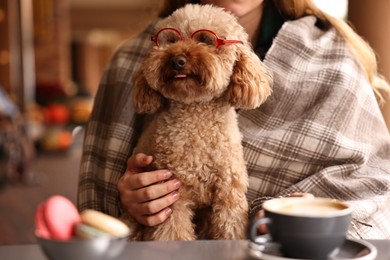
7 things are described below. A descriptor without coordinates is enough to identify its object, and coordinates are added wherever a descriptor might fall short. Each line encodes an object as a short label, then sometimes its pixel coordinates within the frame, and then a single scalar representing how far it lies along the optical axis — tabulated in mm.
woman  1312
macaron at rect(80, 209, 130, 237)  886
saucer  930
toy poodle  1143
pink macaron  884
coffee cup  899
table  948
